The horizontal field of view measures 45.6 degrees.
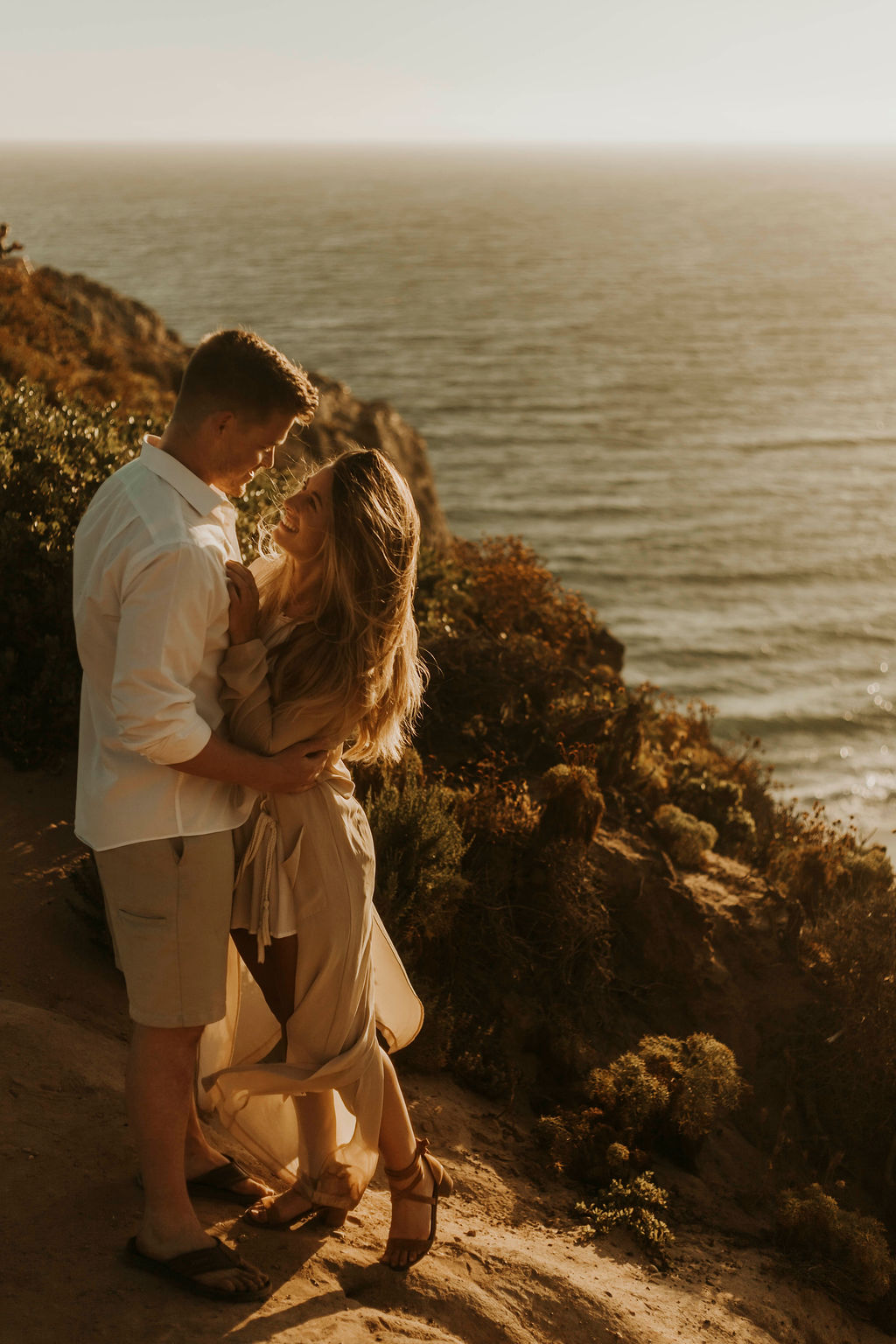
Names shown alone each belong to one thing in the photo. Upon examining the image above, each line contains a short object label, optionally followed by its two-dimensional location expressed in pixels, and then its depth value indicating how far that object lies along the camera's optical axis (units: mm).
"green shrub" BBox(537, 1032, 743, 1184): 5145
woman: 3221
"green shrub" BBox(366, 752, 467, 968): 5680
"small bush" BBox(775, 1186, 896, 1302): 4918
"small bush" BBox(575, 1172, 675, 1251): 4746
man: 2846
